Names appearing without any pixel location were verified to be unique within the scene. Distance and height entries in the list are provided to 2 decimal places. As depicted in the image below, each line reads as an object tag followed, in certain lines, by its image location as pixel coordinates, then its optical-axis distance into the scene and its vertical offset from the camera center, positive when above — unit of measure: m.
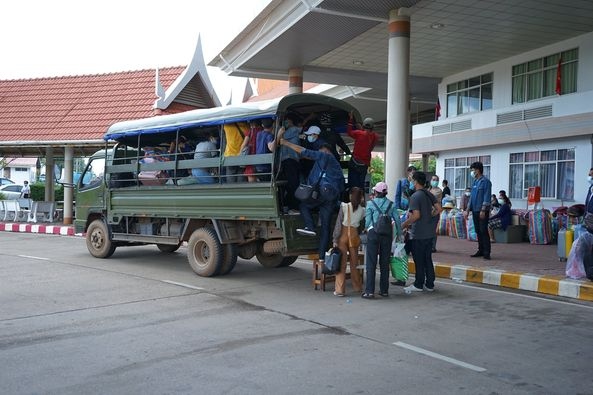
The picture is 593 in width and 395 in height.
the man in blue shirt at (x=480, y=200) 9.88 +0.07
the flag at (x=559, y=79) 15.64 +3.63
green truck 8.18 +0.06
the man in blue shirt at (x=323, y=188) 7.85 +0.17
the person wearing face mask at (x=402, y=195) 10.74 +0.13
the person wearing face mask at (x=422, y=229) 7.80 -0.38
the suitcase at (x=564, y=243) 9.91 -0.66
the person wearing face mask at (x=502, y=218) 14.00 -0.35
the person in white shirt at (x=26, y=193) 24.58 -0.14
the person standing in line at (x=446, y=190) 18.11 +0.45
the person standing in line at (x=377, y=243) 7.40 -0.57
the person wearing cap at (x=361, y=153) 8.85 +0.77
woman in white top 7.58 -0.44
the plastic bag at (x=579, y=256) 8.15 -0.73
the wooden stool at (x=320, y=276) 7.91 -1.12
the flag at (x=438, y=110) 20.80 +3.53
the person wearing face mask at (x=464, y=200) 17.34 +0.11
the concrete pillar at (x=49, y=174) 21.22 +0.66
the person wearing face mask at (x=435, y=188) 11.20 +0.31
